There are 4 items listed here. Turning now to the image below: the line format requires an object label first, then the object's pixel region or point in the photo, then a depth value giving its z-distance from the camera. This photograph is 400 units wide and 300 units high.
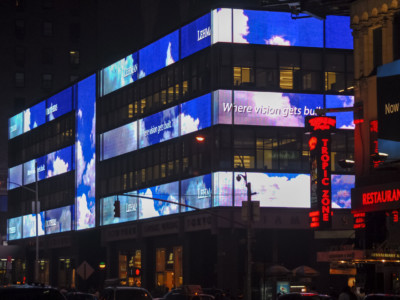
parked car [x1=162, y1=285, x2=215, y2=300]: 43.34
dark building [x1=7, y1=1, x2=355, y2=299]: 64.69
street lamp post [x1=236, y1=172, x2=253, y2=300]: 49.06
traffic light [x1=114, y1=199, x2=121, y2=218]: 53.85
